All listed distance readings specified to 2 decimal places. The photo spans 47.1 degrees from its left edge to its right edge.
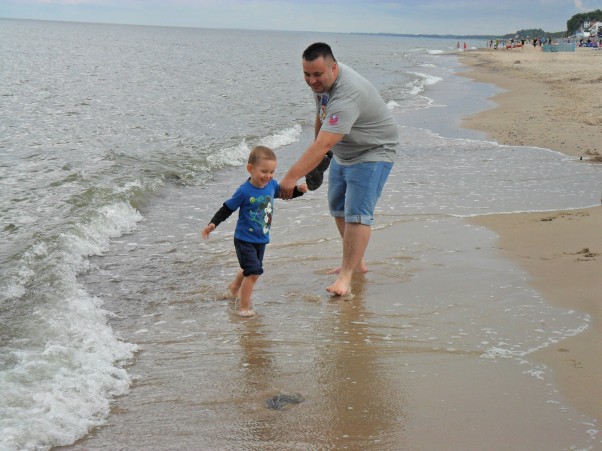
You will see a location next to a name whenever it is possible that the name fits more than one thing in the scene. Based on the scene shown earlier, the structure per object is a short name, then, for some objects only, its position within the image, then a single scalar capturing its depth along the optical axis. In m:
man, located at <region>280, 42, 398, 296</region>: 4.85
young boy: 4.86
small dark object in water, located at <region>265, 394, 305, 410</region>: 3.46
